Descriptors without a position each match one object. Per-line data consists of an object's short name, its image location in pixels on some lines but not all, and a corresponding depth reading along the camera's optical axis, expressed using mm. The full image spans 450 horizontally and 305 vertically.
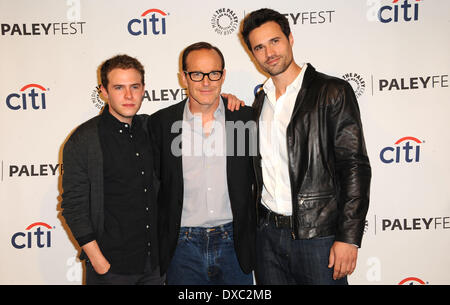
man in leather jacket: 1939
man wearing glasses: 2178
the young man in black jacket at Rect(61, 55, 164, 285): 2072
